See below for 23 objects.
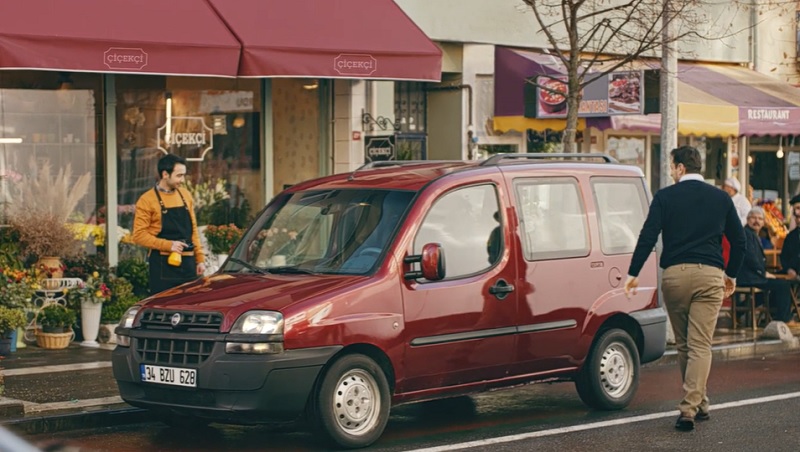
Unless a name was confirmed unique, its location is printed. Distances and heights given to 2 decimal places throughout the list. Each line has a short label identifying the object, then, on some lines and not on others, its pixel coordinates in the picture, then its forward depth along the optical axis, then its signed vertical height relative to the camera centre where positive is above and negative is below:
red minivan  8.88 -0.87
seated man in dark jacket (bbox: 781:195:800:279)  17.17 -0.93
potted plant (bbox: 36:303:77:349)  14.07 -1.53
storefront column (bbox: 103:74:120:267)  15.49 +0.06
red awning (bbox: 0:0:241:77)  13.23 +1.30
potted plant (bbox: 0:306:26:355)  13.22 -1.37
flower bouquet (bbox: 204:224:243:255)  16.56 -0.77
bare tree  15.82 +1.80
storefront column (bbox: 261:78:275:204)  17.33 +0.45
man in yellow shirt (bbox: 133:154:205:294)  12.13 -0.48
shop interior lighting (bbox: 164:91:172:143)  16.28 +0.56
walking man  9.91 -0.59
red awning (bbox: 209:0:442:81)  15.08 +1.46
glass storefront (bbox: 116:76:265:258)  15.83 +0.38
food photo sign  17.72 +0.99
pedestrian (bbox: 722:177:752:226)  17.86 -0.31
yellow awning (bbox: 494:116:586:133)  19.72 +0.69
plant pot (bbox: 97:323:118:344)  14.53 -1.64
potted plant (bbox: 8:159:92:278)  14.62 -0.42
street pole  15.59 +0.87
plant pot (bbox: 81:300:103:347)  14.45 -1.50
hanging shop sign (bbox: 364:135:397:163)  17.77 +0.31
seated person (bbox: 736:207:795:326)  16.80 -1.27
